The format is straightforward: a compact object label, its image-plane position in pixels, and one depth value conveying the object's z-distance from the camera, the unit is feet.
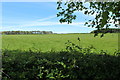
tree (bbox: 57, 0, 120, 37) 11.05
